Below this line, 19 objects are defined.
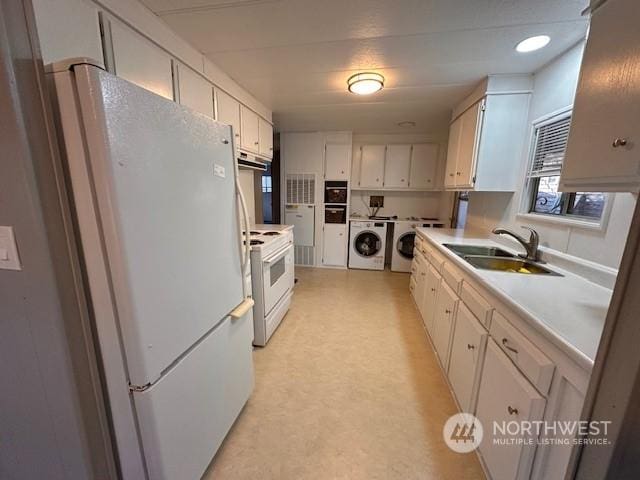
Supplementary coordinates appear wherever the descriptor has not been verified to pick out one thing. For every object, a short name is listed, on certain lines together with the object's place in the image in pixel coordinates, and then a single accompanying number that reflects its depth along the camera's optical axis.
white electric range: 2.21
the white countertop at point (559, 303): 0.83
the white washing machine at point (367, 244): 4.42
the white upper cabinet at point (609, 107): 0.81
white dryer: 4.33
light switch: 0.76
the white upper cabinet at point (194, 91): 1.77
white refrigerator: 0.72
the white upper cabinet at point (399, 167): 4.48
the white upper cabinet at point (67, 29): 1.00
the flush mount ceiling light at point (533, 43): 1.68
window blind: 1.88
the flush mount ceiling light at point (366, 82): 2.28
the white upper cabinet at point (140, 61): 1.32
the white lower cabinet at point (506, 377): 0.85
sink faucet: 1.83
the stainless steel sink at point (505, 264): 1.78
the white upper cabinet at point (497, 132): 2.27
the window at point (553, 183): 1.63
